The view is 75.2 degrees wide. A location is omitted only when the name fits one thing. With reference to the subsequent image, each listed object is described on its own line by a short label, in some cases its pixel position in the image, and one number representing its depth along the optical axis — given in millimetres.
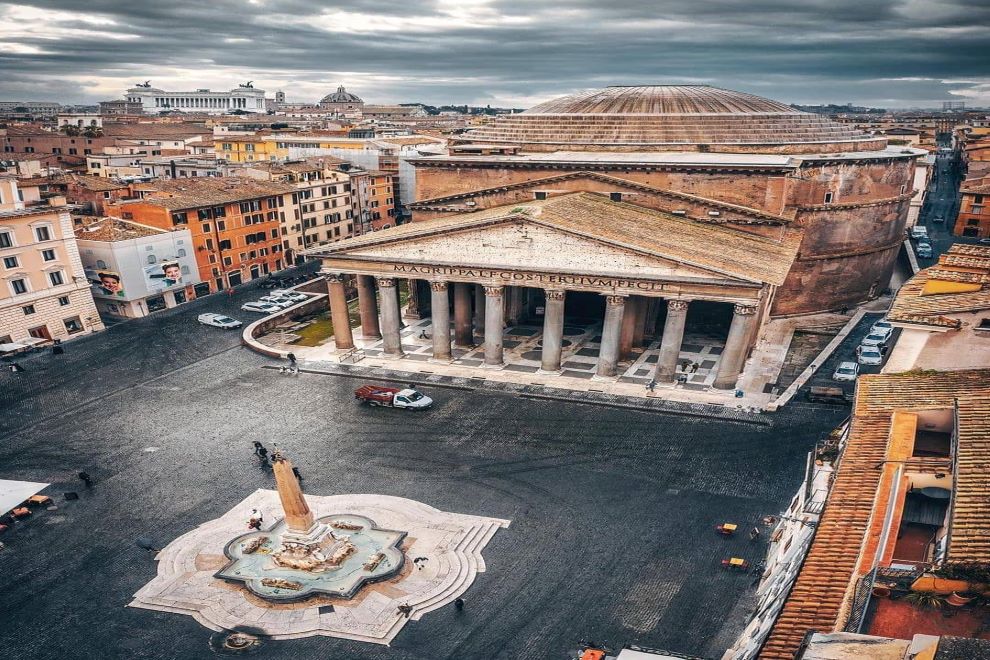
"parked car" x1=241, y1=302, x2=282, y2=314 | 60791
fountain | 24734
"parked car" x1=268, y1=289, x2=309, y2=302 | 63619
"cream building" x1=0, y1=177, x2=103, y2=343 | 49406
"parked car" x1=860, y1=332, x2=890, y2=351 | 48656
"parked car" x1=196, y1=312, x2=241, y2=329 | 56656
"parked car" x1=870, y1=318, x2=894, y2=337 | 51281
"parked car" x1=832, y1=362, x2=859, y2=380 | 43819
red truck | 40531
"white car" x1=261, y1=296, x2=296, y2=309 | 61781
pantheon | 41500
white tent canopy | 29055
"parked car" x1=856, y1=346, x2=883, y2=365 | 45719
